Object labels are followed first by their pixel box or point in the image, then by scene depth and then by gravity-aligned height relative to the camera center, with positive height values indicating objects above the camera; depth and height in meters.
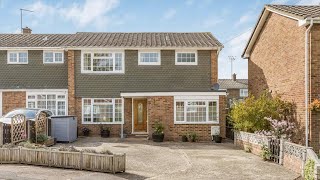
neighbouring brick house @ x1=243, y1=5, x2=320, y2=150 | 11.91 +2.00
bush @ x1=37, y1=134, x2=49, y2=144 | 13.27 -1.97
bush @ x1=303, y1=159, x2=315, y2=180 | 8.44 -2.22
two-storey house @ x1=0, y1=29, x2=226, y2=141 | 18.02 +1.11
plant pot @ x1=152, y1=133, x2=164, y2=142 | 15.93 -2.27
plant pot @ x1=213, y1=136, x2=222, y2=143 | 16.19 -2.42
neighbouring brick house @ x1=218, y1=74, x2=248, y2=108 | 41.18 +1.27
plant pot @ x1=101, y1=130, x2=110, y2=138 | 17.51 -2.26
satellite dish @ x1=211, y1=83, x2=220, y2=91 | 17.55 +0.60
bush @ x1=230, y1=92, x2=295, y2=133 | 13.38 -0.72
